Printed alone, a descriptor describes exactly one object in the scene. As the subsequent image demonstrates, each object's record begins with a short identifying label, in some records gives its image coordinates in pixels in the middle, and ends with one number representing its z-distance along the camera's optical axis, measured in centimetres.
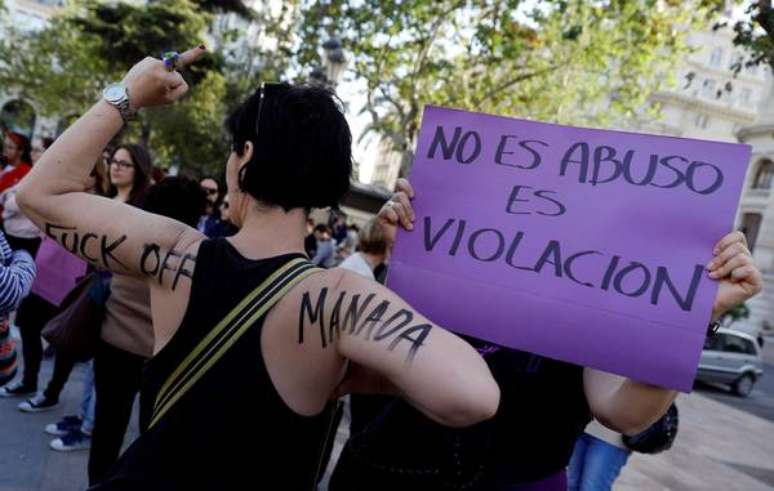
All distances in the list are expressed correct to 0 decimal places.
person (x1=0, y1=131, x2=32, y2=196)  571
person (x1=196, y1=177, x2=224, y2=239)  545
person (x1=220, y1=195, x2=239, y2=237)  477
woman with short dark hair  130
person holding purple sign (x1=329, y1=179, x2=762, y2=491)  170
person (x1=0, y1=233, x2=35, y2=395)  219
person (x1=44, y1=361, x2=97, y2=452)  403
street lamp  932
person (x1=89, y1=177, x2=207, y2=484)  306
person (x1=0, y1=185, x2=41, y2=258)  554
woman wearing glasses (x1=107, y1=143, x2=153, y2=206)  375
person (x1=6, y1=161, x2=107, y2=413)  455
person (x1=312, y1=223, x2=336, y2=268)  1187
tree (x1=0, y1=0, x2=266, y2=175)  2242
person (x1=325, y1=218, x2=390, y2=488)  444
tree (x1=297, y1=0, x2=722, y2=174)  1240
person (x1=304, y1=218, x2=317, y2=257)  1034
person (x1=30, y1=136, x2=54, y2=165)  641
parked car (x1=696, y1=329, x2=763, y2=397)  1316
